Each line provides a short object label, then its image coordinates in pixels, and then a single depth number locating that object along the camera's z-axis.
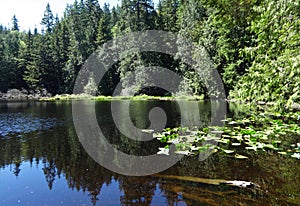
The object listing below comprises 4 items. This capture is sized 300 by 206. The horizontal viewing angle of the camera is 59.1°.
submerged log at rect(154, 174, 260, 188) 5.32
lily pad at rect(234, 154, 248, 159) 7.23
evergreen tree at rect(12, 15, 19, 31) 93.06
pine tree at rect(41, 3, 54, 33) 70.05
